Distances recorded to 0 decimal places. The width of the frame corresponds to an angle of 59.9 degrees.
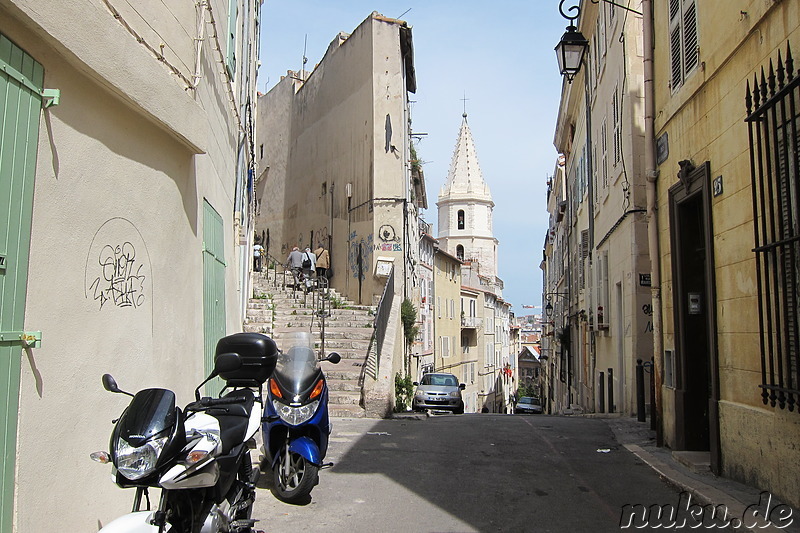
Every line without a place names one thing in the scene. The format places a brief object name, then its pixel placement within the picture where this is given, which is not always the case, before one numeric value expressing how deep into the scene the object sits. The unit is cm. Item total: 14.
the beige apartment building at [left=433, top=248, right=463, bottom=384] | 4172
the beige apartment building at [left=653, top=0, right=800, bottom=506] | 532
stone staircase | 1294
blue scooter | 590
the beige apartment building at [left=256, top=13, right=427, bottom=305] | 2100
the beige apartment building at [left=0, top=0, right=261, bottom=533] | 369
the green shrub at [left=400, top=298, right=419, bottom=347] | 2092
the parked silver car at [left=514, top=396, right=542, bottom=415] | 3585
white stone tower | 7525
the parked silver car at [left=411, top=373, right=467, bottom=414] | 2066
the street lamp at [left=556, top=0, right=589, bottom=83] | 1051
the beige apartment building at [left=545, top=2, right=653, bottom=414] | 1269
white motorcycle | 324
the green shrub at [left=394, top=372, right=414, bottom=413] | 1605
